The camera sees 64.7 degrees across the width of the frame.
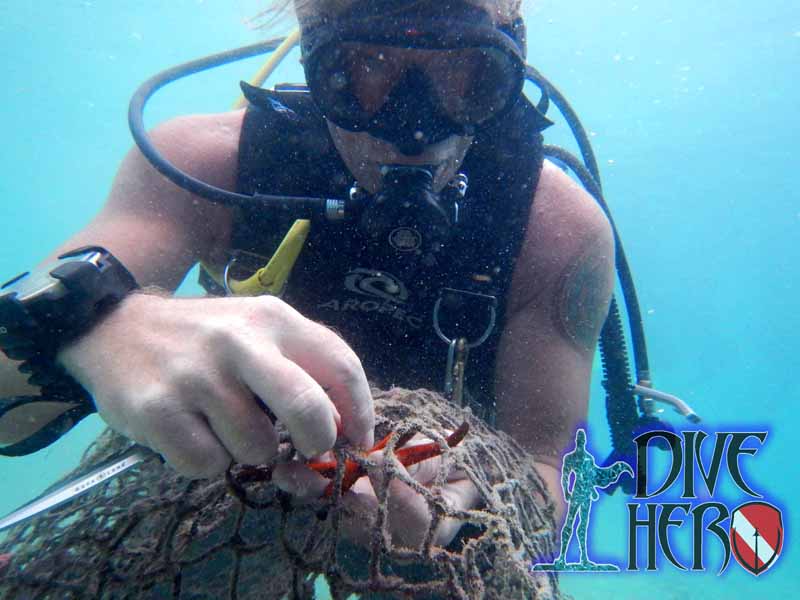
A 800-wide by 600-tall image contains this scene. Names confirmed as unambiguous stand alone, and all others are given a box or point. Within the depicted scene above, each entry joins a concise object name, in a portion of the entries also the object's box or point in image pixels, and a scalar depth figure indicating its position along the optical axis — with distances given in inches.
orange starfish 11.5
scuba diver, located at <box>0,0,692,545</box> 13.1
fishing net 11.2
